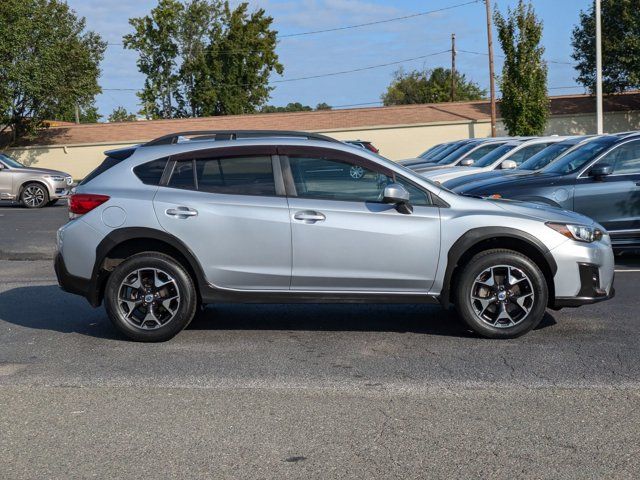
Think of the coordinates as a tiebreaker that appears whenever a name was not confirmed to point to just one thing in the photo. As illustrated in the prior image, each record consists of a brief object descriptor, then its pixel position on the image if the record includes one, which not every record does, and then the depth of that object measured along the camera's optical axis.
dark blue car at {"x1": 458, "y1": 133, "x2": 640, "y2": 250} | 11.32
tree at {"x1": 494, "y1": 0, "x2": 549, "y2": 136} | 41.59
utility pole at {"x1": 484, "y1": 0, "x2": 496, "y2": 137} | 44.15
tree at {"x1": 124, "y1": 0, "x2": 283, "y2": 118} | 69.94
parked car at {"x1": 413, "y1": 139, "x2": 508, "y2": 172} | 22.59
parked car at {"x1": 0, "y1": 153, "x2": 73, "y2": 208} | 24.00
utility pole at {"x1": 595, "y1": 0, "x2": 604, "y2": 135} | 31.33
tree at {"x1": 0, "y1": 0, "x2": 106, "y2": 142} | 42.75
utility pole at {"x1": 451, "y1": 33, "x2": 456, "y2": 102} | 70.89
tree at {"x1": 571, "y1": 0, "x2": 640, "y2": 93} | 45.22
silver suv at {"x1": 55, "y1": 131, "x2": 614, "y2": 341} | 7.17
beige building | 49.41
